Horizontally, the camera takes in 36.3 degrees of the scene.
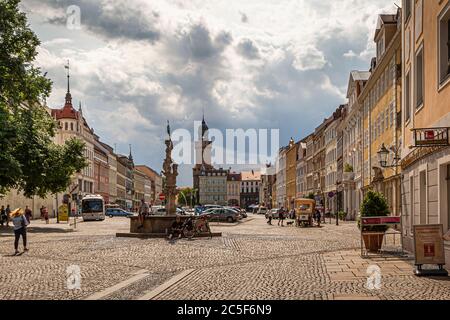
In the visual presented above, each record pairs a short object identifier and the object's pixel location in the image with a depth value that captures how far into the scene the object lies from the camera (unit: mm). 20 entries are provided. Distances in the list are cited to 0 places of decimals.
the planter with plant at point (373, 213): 20588
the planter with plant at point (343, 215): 66562
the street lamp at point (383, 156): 23797
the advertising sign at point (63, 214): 61594
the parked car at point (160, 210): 67338
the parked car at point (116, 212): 96125
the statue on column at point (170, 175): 36750
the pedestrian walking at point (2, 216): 48478
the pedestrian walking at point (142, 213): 32469
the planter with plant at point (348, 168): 64500
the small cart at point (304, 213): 48344
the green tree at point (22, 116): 35719
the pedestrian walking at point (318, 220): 49569
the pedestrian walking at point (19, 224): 23027
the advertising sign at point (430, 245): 14211
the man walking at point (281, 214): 53038
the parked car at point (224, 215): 59847
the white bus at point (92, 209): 70562
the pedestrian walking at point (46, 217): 57312
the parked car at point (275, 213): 75506
